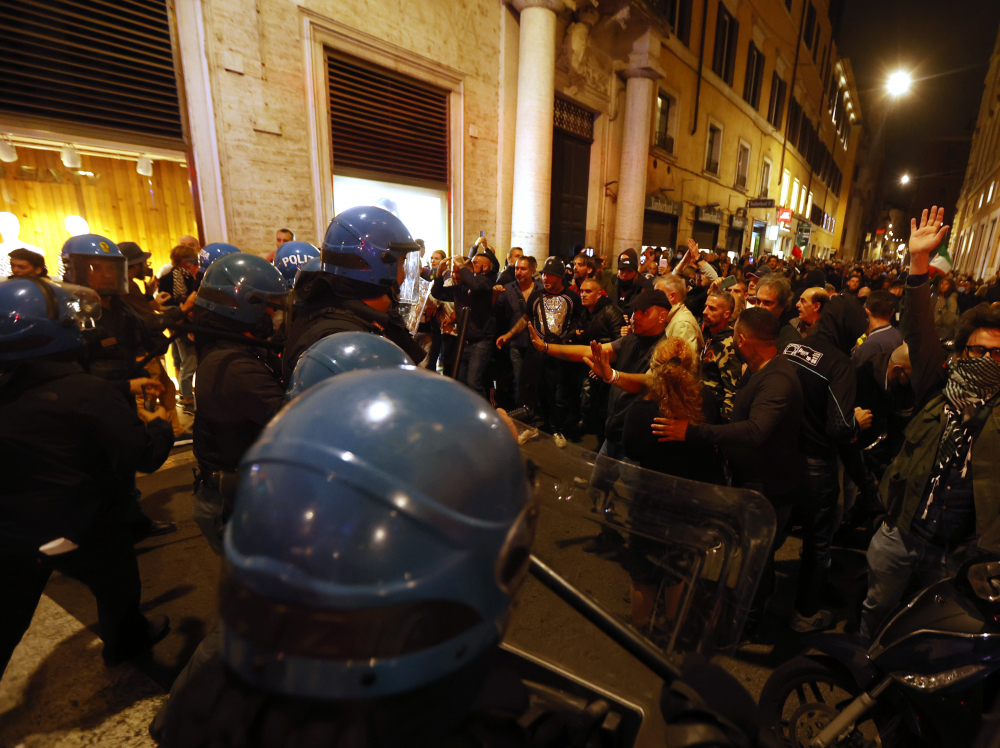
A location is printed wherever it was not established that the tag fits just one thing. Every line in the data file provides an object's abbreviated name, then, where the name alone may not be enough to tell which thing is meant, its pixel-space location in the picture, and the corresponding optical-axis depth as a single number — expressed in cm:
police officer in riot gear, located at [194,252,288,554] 220
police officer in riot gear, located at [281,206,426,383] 234
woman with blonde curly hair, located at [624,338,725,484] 252
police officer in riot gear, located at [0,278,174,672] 192
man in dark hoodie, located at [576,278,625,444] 513
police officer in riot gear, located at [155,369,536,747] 63
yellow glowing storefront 630
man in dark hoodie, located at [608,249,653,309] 670
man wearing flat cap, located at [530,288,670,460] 294
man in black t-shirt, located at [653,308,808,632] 246
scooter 164
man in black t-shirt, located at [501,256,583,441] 535
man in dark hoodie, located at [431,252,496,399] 571
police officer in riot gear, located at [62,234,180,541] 362
